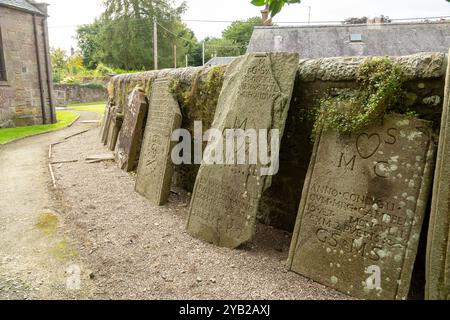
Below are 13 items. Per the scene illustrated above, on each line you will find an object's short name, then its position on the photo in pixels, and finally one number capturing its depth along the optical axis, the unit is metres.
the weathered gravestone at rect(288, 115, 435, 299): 2.24
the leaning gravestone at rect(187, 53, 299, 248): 3.05
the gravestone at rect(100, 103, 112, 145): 8.91
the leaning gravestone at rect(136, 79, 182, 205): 4.47
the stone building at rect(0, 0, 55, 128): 12.16
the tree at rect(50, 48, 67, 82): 37.15
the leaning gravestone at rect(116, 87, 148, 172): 5.81
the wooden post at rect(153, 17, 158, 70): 23.08
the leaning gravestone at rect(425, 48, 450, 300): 1.99
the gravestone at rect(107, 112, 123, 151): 7.66
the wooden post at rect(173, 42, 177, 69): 34.41
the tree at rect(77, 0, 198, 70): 34.69
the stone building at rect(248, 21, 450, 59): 19.48
